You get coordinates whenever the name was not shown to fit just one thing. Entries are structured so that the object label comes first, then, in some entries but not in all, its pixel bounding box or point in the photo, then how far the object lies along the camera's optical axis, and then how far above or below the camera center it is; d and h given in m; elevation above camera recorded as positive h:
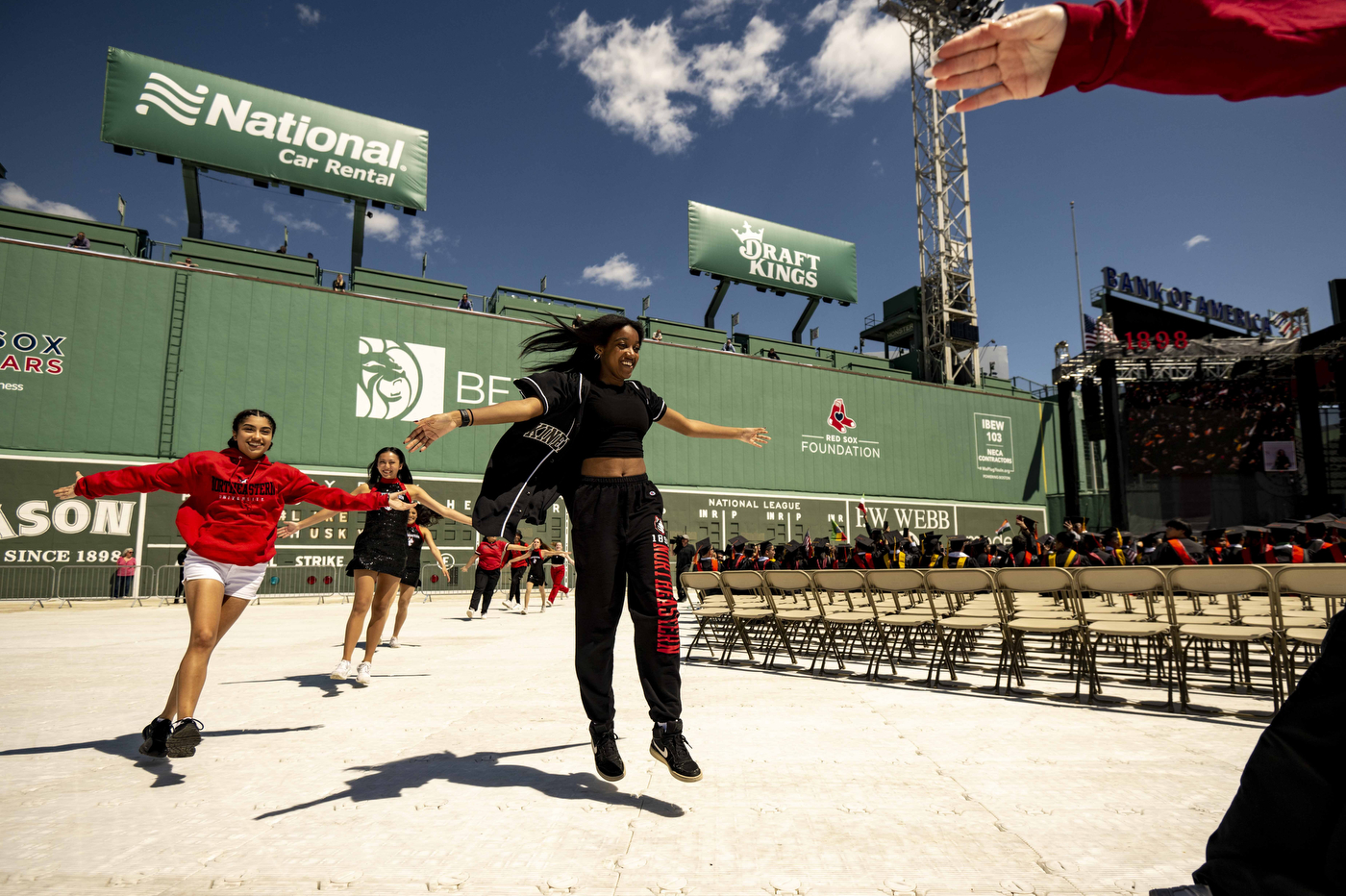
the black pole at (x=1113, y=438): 29.39 +3.70
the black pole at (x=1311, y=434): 28.19 +3.75
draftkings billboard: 33.69 +13.45
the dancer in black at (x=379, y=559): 5.77 -0.28
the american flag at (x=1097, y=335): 30.38 +8.26
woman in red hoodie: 3.54 +0.02
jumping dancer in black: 3.05 +0.10
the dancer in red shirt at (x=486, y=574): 12.95 -0.91
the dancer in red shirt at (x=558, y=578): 18.14 -1.35
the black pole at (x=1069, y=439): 31.83 +3.99
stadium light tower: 38.84 +16.53
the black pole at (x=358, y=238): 26.38 +10.59
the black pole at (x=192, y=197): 24.09 +11.04
